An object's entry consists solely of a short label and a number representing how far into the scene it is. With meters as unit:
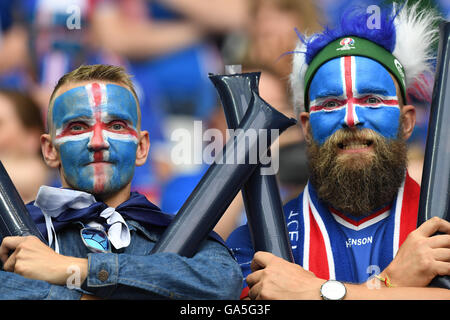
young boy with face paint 5.47
